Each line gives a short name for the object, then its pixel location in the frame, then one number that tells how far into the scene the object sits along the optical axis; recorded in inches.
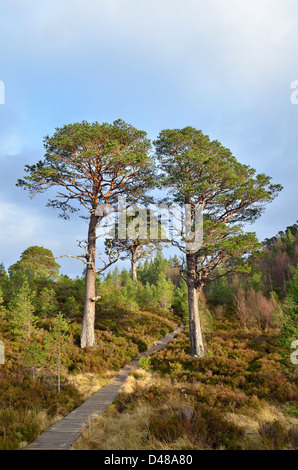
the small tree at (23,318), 614.5
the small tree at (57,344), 415.5
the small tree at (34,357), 414.3
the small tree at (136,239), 726.5
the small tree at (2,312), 701.9
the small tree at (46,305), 770.9
